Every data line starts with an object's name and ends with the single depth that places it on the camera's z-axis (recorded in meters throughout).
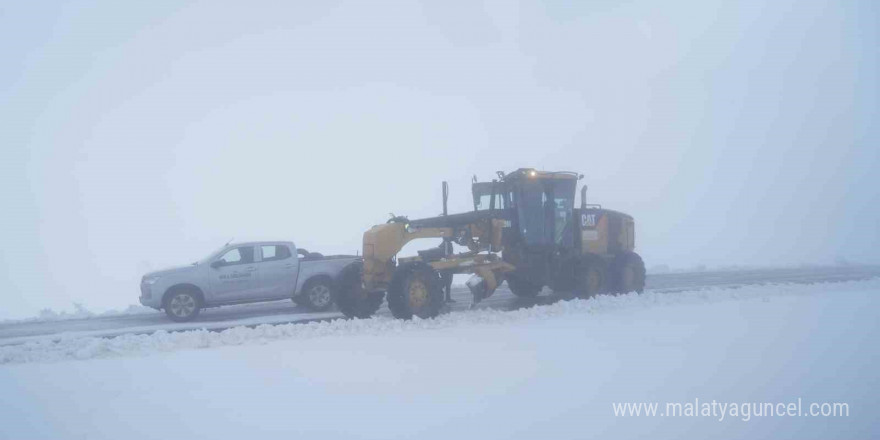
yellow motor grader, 14.83
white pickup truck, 16.00
